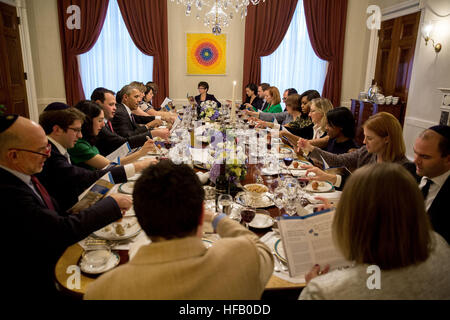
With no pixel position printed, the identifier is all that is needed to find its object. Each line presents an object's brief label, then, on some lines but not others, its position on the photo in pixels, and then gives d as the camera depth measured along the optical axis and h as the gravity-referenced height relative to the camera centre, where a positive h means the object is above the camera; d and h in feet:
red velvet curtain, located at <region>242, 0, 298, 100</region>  20.34 +3.52
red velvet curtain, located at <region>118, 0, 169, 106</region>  19.72 +3.30
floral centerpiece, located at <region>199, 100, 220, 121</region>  13.66 -1.23
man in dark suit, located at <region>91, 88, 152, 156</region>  9.39 -1.49
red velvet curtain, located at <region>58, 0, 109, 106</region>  19.25 +2.83
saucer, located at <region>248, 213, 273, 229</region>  5.07 -2.25
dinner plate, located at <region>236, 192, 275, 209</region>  5.87 -2.21
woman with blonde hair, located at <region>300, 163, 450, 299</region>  2.78 -1.38
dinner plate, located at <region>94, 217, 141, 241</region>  4.61 -2.24
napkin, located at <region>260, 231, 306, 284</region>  3.93 -2.31
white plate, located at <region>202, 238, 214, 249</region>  4.52 -2.28
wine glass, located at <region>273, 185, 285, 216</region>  5.70 -2.06
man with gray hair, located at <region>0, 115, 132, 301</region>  3.89 -1.80
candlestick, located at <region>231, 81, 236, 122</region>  10.48 -0.91
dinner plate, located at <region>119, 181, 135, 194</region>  6.46 -2.20
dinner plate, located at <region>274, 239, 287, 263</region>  4.28 -2.31
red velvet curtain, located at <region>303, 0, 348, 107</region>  20.65 +3.39
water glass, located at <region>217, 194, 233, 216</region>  5.24 -1.96
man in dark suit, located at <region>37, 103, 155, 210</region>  5.98 -1.51
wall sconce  15.58 +2.76
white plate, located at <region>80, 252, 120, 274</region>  3.88 -2.31
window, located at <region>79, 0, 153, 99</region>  20.43 +1.28
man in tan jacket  2.47 -1.45
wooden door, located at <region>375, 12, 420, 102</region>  17.47 +1.91
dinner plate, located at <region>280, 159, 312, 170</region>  8.28 -2.16
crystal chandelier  14.57 +3.13
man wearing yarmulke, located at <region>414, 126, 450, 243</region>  4.70 -1.25
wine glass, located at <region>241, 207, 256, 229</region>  4.79 -1.96
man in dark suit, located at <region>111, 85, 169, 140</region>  11.39 -1.41
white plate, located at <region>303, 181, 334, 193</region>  6.59 -2.15
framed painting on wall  20.85 +1.93
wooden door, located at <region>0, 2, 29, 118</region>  16.83 +0.76
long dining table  3.67 -2.36
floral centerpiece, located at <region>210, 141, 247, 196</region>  6.09 -1.58
